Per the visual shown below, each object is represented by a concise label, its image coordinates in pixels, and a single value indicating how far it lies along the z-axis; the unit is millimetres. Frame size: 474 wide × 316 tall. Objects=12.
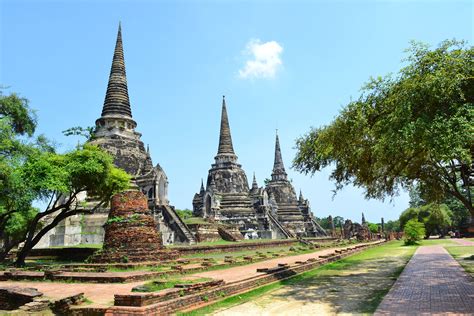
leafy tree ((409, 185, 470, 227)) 56256
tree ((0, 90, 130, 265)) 16484
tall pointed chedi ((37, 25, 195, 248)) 28484
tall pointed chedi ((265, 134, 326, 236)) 50284
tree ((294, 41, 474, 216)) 8914
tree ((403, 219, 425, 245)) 34088
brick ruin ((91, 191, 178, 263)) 15539
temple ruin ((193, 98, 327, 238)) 42219
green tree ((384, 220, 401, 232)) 95706
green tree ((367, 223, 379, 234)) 68175
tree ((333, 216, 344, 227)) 112112
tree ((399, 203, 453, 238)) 49125
